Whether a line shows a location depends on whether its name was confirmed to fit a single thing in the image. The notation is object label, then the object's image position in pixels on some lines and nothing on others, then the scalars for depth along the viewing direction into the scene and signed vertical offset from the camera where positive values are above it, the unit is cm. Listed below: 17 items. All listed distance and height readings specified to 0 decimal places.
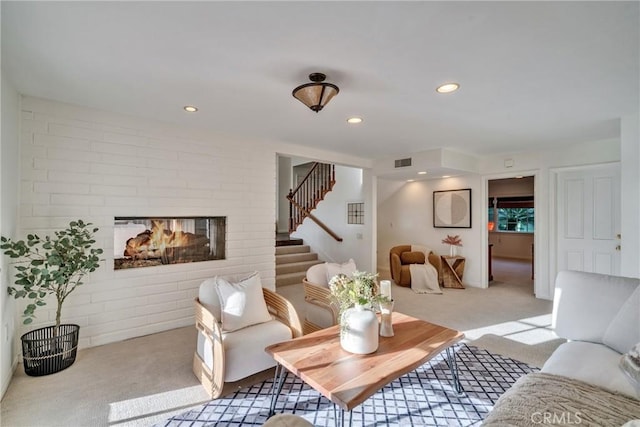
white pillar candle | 232 -57
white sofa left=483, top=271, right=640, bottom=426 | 132 -88
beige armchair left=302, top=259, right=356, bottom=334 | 295 -83
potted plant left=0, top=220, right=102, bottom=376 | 239 -54
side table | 564 -103
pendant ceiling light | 224 +99
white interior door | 434 -2
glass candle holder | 225 -80
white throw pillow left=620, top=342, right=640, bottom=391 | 156 -81
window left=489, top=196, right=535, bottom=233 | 915 +12
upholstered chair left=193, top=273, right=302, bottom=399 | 217 -93
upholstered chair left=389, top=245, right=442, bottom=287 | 566 -88
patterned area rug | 195 -135
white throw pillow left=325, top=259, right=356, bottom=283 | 330 -59
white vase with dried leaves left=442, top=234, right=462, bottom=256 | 589 -52
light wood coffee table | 159 -92
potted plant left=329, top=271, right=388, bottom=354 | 195 -65
